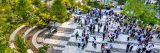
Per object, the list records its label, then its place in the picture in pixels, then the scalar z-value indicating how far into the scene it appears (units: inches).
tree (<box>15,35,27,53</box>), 801.5
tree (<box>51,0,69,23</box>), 1382.9
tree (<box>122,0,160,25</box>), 1439.8
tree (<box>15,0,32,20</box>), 1182.9
